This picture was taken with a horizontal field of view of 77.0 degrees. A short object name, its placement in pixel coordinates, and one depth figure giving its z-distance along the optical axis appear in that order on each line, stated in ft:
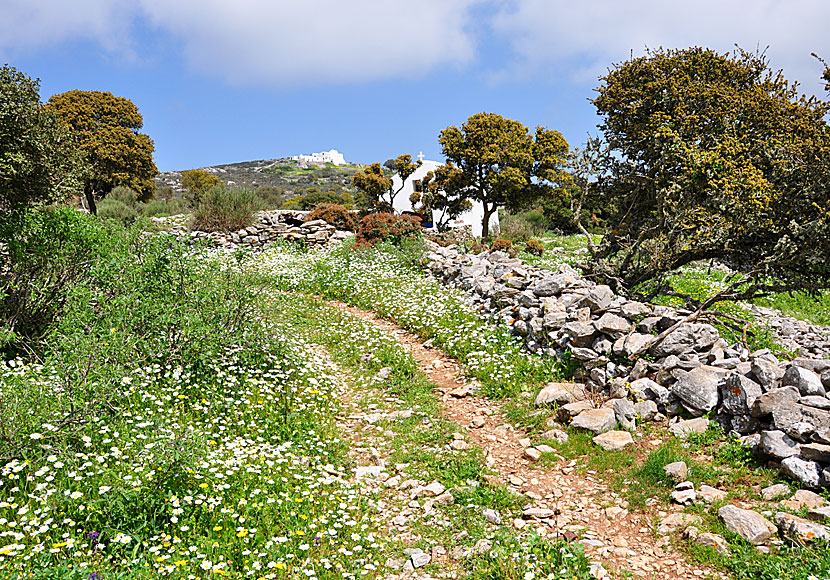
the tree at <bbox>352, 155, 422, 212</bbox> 79.36
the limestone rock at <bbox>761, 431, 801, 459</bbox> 15.79
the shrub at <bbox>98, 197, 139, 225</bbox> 76.33
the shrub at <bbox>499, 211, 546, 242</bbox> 70.95
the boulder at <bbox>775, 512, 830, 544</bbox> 12.64
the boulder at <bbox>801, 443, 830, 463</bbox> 14.94
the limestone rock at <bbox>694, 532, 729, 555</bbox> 13.12
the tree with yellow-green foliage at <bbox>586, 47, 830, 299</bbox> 26.37
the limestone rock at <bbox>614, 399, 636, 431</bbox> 19.93
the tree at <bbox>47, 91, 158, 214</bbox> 79.41
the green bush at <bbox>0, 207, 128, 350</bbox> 25.81
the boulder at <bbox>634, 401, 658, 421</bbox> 20.15
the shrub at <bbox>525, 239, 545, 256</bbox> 60.34
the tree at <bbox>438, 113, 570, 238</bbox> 73.26
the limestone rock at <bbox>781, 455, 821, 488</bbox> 14.85
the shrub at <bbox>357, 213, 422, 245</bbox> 58.75
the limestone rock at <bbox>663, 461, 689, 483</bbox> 16.21
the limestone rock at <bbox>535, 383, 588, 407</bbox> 22.26
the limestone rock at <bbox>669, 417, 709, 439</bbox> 18.54
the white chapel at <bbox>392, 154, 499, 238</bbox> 95.66
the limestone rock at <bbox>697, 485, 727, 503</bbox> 15.07
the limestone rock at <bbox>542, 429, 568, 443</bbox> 19.81
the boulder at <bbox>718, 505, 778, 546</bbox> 13.12
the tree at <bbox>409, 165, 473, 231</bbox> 77.05
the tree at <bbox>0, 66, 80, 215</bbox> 25.98
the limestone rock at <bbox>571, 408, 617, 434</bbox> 19.79
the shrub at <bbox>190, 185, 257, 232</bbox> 69.92
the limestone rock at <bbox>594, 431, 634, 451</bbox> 18.66
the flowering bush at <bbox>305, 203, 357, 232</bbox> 71.36
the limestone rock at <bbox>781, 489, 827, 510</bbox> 14.08
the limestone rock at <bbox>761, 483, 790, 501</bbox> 14.84
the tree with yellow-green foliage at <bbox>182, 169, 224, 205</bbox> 155.53
